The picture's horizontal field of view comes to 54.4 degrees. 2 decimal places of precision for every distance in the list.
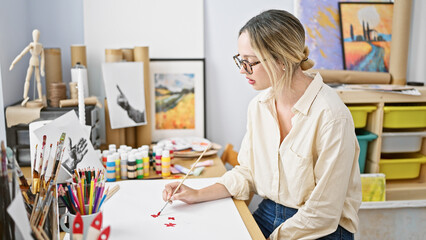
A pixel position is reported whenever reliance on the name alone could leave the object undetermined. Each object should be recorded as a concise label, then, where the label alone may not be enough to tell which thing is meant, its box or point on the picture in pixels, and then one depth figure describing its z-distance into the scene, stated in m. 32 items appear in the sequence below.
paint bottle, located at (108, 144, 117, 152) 1.64
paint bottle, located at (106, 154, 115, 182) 1.49
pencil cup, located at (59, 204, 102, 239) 0.86
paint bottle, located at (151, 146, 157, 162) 1.69
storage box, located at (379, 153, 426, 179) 2.04
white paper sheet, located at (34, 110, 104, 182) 1.12
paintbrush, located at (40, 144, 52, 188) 0.85
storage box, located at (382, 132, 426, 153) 2.02
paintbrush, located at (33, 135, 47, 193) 0.86
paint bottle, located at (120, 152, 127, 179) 1.54
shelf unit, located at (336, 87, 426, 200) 1.95
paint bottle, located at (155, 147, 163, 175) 1.63
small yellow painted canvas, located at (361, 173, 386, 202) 1.95
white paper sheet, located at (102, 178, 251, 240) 1.06
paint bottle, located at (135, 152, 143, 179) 1.56
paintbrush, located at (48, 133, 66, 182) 0.88
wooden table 1.11
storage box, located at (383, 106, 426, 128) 1.98
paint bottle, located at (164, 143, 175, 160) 1.70
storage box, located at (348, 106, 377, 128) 1.96
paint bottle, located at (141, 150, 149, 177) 1.58
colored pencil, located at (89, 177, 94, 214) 0.88
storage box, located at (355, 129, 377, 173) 1.95
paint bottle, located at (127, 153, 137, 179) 1.53
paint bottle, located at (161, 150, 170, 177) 1.59
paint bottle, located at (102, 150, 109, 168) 1.59
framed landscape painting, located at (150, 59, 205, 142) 2.05
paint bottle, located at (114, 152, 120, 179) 1.53
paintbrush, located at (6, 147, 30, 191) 0.81
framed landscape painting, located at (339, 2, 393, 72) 2.18
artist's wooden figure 1.70
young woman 1.22
